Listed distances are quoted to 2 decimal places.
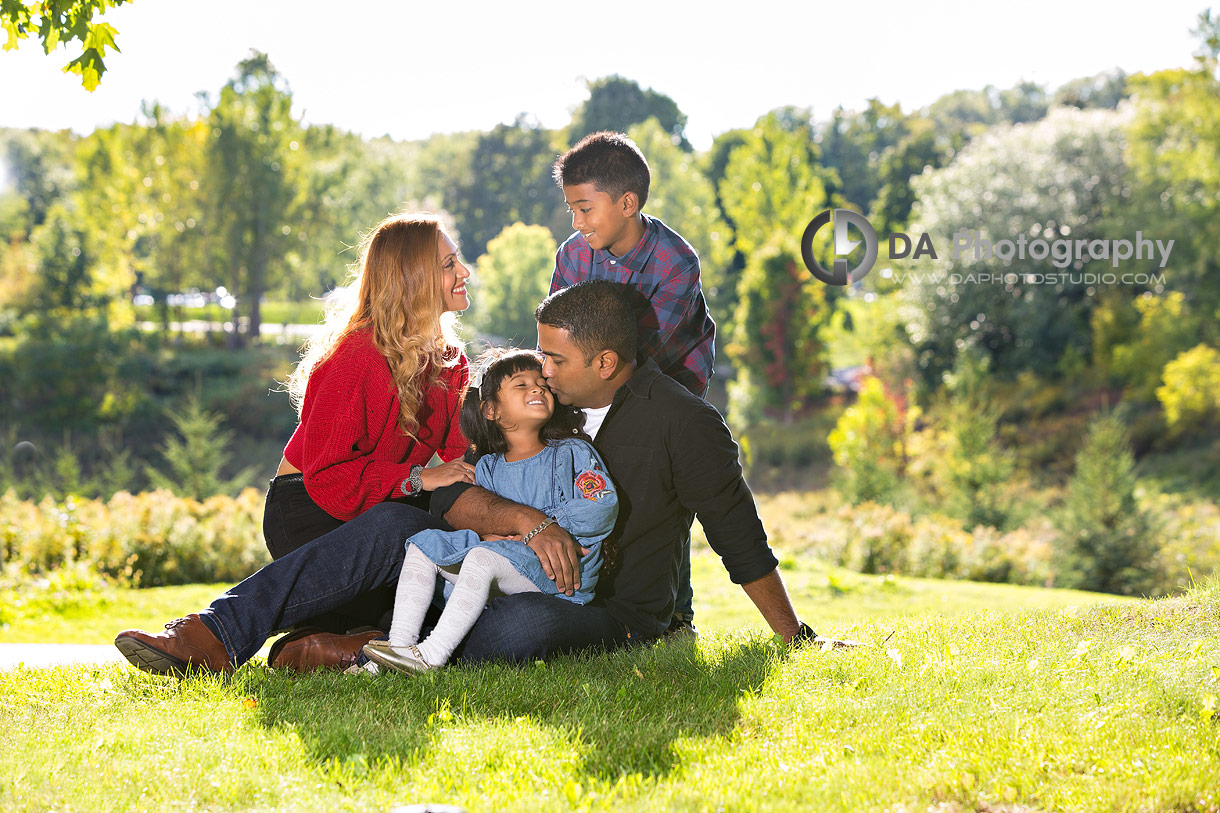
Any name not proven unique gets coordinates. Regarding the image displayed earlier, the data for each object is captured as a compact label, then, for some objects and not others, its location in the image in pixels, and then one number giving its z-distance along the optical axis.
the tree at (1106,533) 12.67
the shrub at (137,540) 10.08
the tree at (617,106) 48.03
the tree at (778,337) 28.38
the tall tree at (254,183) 34.66
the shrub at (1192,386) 22.70
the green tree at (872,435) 19.92
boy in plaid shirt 4.64
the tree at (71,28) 4.97
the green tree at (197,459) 15.49
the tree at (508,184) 53.09
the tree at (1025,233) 26.39
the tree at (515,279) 37.88
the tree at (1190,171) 25.47
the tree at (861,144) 56.34
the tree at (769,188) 35.12
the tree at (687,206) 37.19
